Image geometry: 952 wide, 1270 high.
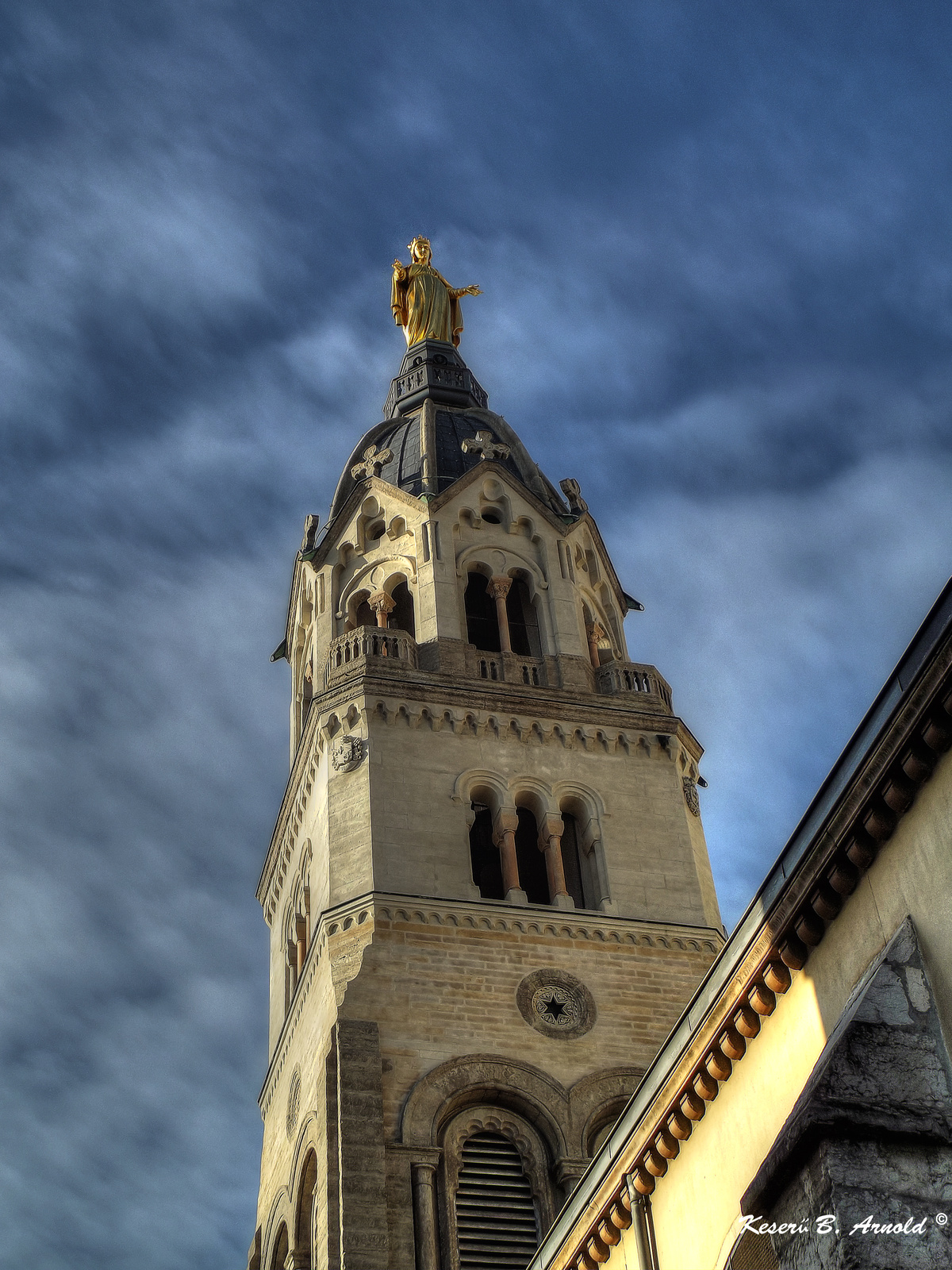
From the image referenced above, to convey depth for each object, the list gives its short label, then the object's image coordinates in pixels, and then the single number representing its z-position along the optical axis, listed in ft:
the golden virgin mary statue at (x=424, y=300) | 183.73
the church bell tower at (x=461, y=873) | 101.71
